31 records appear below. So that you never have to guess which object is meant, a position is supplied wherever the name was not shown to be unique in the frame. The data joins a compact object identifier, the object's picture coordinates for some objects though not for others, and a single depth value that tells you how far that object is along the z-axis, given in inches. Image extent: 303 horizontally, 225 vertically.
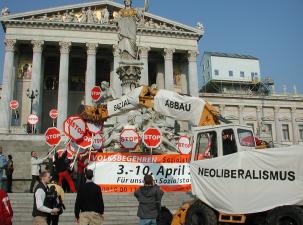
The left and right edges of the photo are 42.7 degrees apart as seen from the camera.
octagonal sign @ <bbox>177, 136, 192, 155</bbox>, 806.5
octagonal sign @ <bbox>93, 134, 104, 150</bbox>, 702.9
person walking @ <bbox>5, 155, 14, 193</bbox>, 712.8
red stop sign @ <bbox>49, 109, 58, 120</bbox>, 1606.3
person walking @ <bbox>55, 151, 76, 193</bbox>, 606.9
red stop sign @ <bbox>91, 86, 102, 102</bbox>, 852.6
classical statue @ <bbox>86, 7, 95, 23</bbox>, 2039.9
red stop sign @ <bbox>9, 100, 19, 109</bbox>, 1610.5
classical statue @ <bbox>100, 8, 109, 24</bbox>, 2044.8
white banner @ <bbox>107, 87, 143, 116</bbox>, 487.8
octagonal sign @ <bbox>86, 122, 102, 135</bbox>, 621.9
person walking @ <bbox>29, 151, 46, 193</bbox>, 667.1
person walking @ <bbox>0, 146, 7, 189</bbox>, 639.8
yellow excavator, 366.9
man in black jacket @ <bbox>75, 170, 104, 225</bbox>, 306.2
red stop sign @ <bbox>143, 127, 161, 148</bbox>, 721.0
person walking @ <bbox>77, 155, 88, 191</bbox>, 620.8
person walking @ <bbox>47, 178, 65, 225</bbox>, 317.4
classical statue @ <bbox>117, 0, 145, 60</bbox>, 723.4
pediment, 1968.5
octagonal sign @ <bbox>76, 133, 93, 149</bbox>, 654.5
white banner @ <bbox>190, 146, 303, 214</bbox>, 318.7
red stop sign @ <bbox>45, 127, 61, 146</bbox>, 692.7
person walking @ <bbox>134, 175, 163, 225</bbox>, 332.8
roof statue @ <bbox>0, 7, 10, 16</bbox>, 1952.1
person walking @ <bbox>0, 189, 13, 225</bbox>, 257.1
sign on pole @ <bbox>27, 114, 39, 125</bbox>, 1392.7
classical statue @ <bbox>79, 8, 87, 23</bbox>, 2042.3
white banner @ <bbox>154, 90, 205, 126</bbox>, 426.9
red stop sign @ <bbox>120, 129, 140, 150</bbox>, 705.0
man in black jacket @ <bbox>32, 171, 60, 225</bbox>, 305.9
